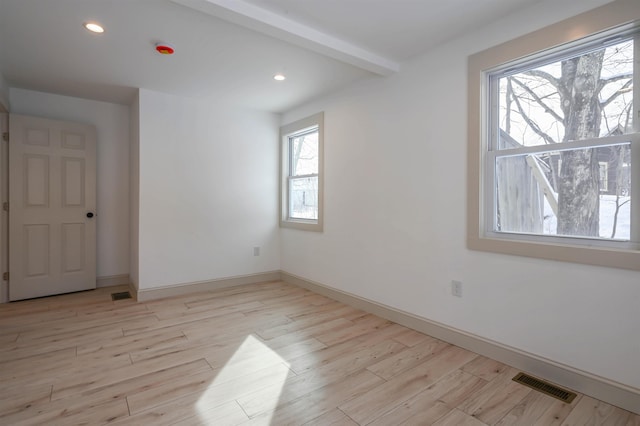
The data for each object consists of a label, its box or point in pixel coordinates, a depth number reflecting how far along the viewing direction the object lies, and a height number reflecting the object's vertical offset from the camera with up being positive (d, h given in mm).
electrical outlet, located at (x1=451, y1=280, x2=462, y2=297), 2584 -625
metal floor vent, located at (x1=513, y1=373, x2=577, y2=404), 1917 -1102
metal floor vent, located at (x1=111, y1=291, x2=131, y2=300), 3825 -1048
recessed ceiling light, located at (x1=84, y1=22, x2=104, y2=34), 2393 +1387
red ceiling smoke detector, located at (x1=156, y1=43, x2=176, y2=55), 2677 +1375
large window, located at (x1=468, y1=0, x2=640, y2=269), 1886 +453
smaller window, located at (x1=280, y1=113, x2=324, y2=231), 4113 +523
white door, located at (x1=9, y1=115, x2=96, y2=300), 3695 +30
